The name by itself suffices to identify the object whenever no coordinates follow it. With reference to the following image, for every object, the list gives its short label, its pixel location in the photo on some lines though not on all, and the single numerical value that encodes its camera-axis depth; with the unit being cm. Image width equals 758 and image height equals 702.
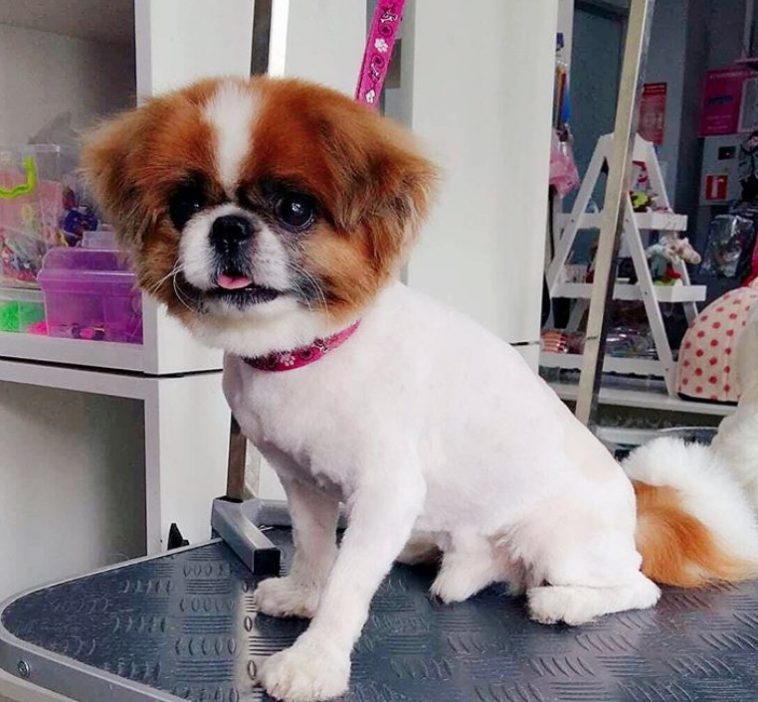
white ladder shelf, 180
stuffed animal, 186
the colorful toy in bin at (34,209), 114
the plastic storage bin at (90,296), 108
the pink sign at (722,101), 213
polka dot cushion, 169
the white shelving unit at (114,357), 100
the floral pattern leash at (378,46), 84
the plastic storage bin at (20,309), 116
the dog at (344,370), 62
